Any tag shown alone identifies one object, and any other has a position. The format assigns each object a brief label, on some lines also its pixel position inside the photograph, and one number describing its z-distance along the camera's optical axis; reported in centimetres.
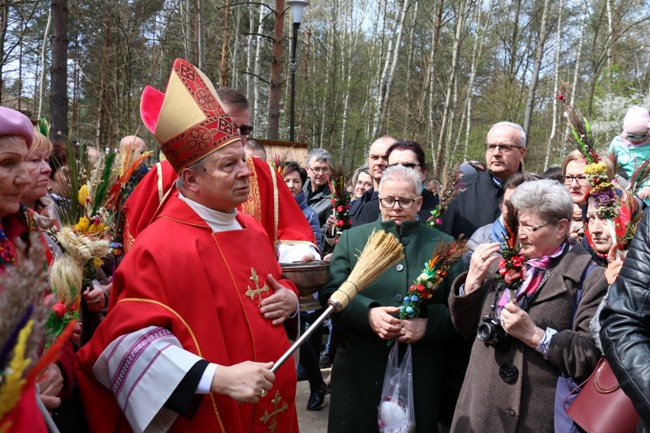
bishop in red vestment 218
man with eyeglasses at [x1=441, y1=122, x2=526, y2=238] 456
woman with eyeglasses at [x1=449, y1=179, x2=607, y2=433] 284
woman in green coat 343
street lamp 1180
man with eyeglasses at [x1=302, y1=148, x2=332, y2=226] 666
